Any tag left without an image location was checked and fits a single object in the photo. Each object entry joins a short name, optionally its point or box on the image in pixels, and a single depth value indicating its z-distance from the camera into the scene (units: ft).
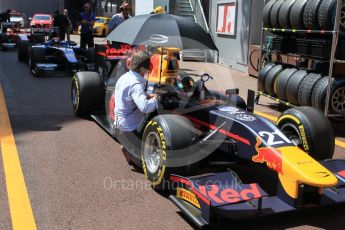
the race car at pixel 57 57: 38.93
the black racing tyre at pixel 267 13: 29.35
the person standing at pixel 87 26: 45.96
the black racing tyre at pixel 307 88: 24.44
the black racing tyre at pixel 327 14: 23.58
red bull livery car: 11.83
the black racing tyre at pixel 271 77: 28.15
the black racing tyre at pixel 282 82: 26.66
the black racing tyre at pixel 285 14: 26.96
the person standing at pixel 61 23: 57.57
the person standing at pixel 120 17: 35.12
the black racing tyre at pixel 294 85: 25.45
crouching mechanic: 15.74
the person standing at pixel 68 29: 57.21
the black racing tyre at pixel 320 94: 23.53
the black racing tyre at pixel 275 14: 28.16
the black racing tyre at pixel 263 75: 29.19
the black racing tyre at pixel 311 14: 24.62
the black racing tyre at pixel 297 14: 25.75
